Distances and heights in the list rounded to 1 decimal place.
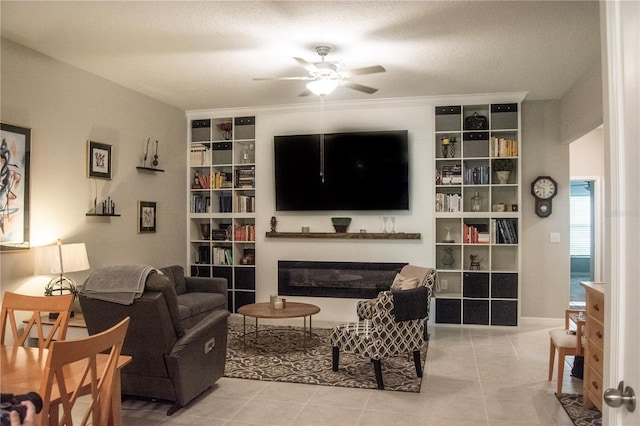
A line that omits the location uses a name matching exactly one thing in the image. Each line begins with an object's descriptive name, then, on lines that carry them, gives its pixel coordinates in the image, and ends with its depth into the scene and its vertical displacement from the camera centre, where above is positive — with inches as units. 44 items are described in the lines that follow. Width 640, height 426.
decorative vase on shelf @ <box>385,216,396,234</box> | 244.8 -3.1
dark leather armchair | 123.0 -34.3
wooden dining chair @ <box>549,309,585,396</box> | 142.6 -38.9
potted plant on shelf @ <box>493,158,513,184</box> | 233.9 +25.5
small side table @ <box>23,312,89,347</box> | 156.6 -37.6
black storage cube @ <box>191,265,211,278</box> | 268.7 -29.9
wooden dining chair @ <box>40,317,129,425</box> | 65.4 -25.0
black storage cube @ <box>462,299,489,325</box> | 234.2 -46.6
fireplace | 243.6 -31.6
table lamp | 158.9 -15.2
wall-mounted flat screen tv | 240.1 +25.3
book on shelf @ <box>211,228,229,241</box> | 267.4 -9.1
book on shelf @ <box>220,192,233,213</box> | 267.0 +8.6
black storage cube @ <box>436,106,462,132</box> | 237.3 +51.5
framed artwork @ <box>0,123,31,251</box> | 153.1 +11.0
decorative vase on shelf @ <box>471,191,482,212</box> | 240.5 +8.3
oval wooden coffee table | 184.6 -37.7
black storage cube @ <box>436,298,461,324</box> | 236.8 -46.7
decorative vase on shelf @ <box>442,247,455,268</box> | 242.2 -20.8
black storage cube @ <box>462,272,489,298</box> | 234.2 -33.1
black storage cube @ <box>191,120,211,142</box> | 269.4 +51.4
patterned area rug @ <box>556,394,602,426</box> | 125.1 -54.2
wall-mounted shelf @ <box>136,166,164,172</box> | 224.7 +24.7
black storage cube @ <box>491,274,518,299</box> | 232.1 -33.4
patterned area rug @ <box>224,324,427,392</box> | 157.4 -54.2
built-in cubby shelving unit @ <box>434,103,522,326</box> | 233.0 +3.0
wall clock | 237.6 +13.7
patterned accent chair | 149.3 -37.5
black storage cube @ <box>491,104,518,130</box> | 232.1 +51.3
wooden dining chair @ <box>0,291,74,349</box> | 105.3 -19.9
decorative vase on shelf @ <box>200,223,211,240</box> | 272.7 -6.4
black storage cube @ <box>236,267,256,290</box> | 261.3 -33.1
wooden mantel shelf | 239.1 -8.6
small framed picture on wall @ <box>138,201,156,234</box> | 225.6 +1.5
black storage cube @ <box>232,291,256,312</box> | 261.3 -44.2
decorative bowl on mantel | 247.9 -2.1
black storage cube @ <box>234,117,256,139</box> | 262.8 +51.8
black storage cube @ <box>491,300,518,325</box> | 232.1 -46.3
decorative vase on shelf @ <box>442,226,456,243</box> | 242.1 -9.7
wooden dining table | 75.1 -26.8
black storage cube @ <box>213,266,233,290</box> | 264.5 -30.6
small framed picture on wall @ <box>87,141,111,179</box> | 192.7 +25.1
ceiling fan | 156.4 +49.5
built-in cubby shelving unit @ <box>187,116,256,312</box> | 263.7 +9.3
